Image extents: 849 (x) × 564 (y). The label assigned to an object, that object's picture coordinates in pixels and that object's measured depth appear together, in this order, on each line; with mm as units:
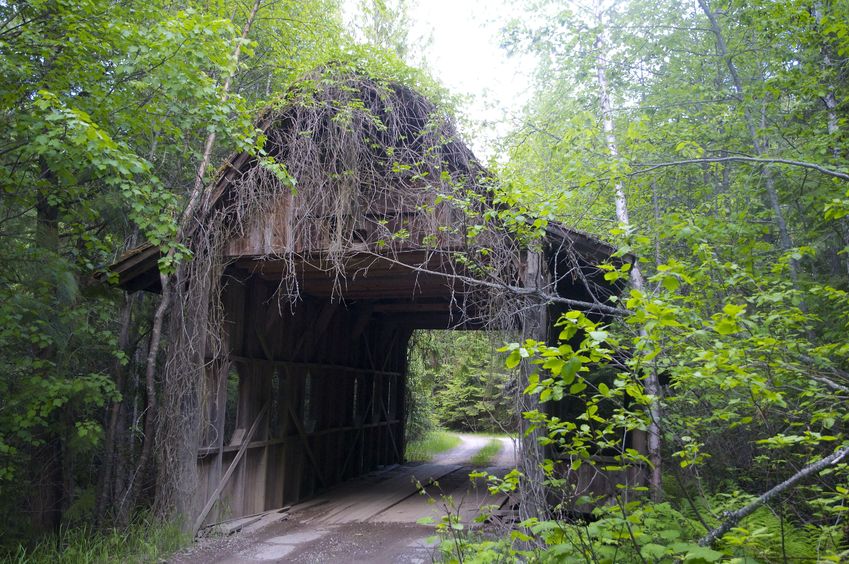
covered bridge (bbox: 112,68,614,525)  6961
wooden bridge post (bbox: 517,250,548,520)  6066
